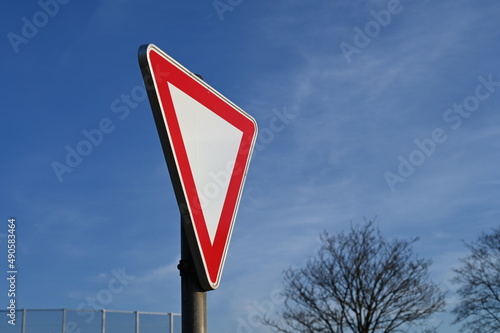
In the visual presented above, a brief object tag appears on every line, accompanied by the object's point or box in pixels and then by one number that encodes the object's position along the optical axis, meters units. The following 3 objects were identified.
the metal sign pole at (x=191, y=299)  1.97
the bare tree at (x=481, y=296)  33.22
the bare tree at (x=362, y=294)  26.27
